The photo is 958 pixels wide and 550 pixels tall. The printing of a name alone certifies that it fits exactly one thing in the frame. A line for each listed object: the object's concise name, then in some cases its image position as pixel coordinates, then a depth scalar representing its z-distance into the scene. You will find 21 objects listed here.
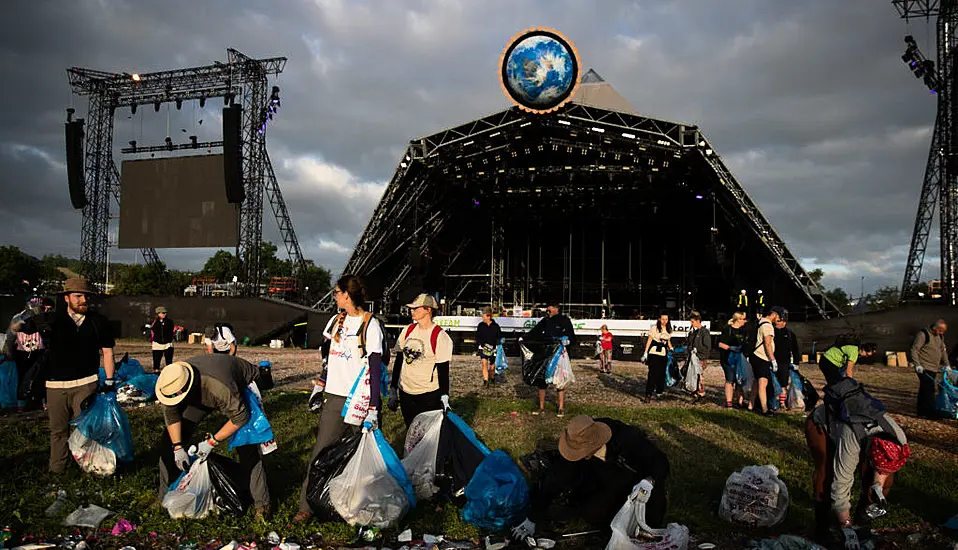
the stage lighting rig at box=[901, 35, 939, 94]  26.78
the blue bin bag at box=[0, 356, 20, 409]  7.88
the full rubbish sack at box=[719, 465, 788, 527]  3.95
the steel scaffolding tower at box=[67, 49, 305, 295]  23.89
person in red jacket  14.86
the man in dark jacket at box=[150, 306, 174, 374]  10.43
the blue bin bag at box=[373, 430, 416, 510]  3.88
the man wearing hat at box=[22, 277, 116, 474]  4.89
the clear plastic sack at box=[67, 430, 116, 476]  4.82
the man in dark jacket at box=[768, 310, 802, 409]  8.00
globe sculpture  17.23
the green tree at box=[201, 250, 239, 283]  67.00
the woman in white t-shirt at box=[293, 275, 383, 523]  3.99
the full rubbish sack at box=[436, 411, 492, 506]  4.28
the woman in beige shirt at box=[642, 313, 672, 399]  9.18
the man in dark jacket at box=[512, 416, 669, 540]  3.57
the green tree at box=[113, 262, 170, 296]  54.44
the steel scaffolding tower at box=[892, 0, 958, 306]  25.69
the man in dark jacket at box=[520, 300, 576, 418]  8.03
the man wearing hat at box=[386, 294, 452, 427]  4.88
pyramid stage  19.89
